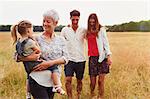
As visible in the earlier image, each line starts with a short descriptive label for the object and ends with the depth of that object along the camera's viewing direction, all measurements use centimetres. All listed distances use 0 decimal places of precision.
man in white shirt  388
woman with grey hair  309
